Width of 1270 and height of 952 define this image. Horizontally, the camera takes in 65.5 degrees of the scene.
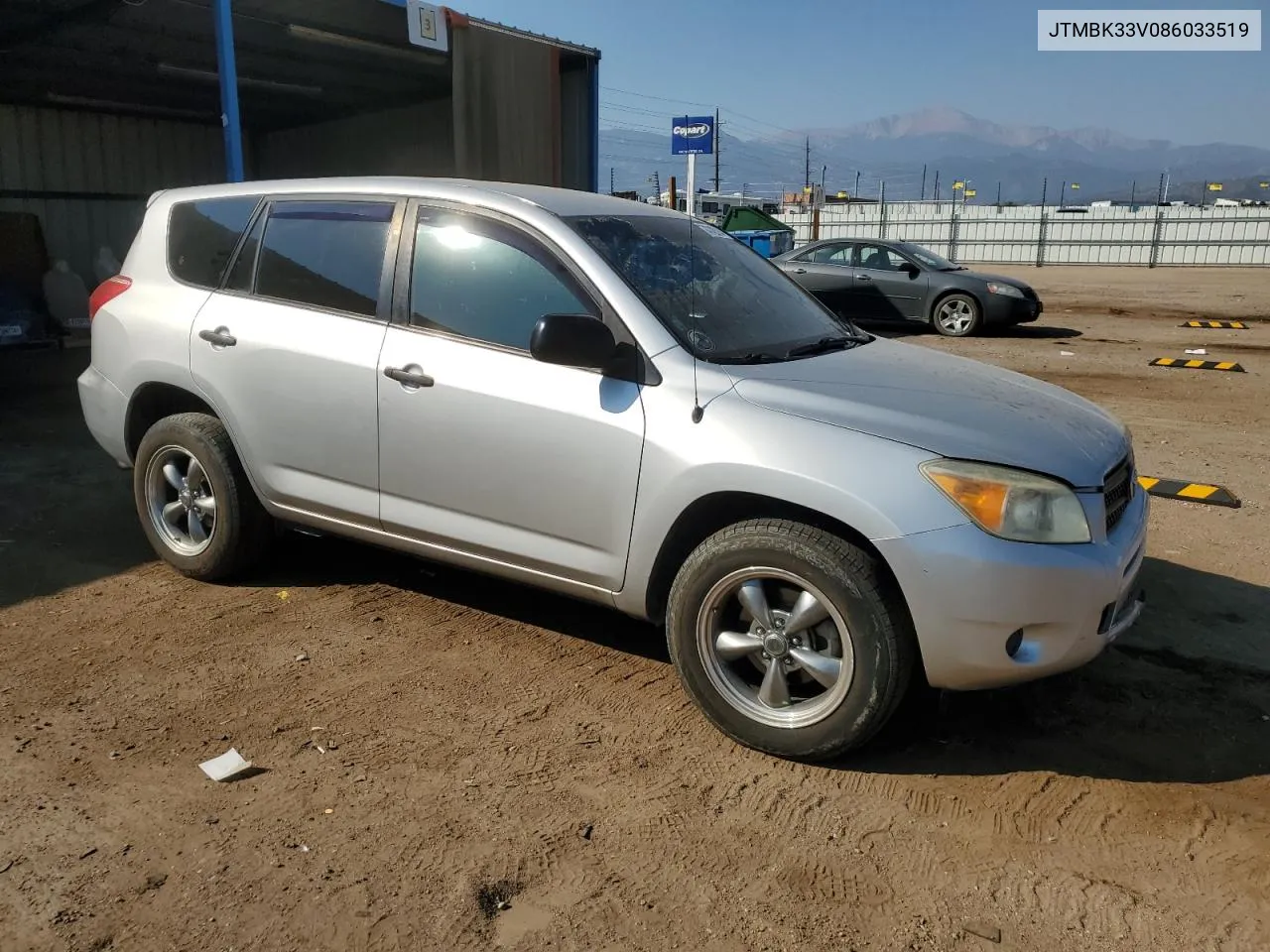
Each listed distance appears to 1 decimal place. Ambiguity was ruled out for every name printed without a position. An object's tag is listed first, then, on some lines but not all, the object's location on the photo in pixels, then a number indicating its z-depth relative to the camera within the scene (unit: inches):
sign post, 613.6
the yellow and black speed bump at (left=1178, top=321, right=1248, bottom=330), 589.6
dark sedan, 549.0
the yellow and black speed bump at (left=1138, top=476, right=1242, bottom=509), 237.5
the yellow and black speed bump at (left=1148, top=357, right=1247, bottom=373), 435.8
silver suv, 114.0
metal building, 409.7
